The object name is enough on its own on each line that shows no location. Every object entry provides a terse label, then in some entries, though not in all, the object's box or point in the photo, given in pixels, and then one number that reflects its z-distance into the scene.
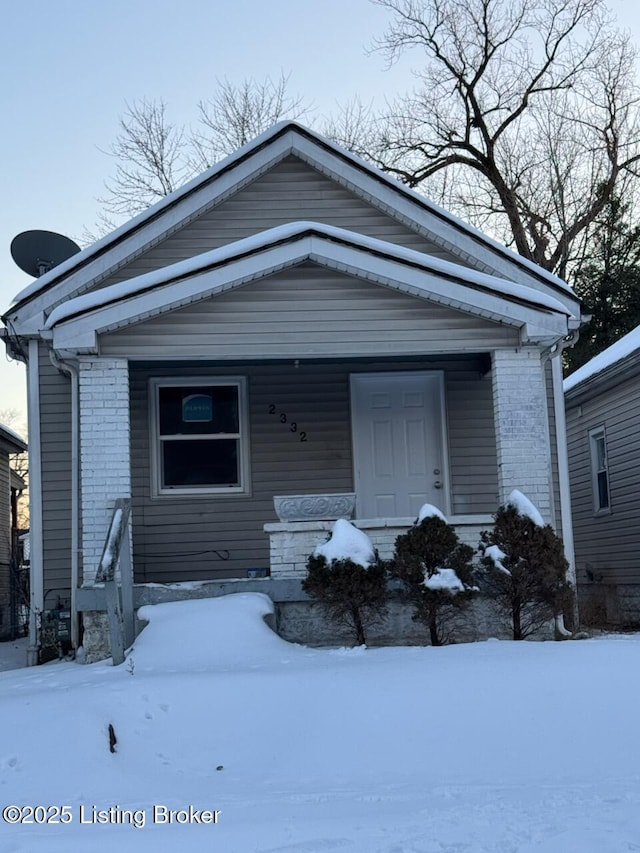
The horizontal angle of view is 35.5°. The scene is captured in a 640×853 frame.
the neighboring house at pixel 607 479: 15.80
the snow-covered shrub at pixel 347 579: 8.38
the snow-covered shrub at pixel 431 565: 8.42
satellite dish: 12.72
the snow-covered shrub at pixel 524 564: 8.44
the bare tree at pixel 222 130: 30.77
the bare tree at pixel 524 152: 29.94
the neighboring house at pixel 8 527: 20.86
